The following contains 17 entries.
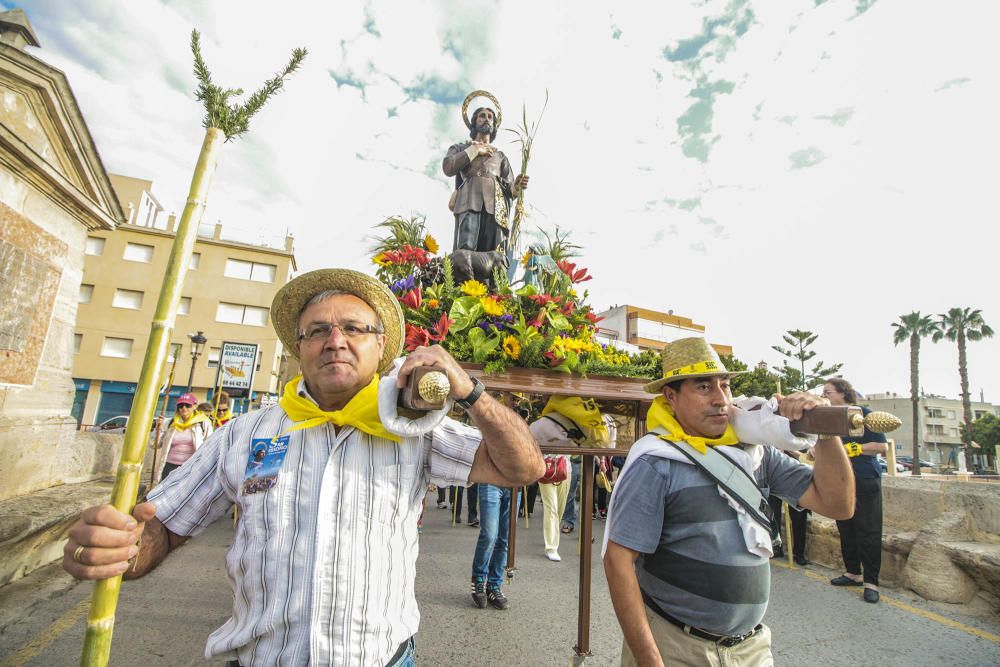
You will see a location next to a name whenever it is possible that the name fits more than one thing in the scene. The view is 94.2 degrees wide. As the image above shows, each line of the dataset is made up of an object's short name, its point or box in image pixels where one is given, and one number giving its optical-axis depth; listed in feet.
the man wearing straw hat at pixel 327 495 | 4.10
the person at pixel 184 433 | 20.29
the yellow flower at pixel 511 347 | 9.94
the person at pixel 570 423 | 10.30
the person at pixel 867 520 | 14.76
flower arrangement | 9.91
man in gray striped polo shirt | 5.96
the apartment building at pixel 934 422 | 191.73
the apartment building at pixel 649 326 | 132.87
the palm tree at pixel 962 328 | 106.42
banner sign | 67.55
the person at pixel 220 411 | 25.19
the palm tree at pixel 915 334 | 99.25
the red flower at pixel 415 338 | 9.78
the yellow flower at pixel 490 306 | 10.57
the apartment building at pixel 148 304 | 87.61
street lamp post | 48.08
